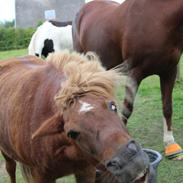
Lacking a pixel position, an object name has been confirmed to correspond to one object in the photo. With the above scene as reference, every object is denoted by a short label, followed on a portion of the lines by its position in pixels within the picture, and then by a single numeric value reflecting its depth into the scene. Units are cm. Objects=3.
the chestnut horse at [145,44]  377
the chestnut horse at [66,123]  184
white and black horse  789
